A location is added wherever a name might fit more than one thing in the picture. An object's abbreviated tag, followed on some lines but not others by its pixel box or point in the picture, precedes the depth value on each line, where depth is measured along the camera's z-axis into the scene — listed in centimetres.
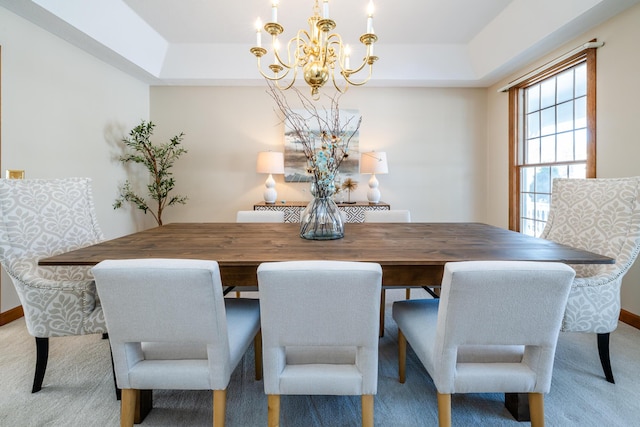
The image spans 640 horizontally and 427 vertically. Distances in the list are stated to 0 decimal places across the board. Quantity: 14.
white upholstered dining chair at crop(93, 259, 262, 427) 100
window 278
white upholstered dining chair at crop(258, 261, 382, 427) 98
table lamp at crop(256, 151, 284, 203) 381
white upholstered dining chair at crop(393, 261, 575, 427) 98
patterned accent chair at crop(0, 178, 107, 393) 151
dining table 131
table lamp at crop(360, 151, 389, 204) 387
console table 367
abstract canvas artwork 416
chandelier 176
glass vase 177
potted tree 369
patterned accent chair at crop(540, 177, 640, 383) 155
